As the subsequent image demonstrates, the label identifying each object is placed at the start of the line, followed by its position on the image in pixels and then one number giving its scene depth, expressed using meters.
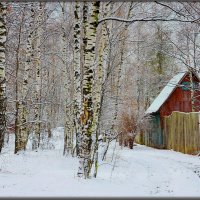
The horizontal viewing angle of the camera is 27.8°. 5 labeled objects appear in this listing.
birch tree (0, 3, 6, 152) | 10.88
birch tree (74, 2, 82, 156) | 13.54
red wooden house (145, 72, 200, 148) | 29.86
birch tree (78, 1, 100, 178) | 10.16
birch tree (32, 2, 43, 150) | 18.81
